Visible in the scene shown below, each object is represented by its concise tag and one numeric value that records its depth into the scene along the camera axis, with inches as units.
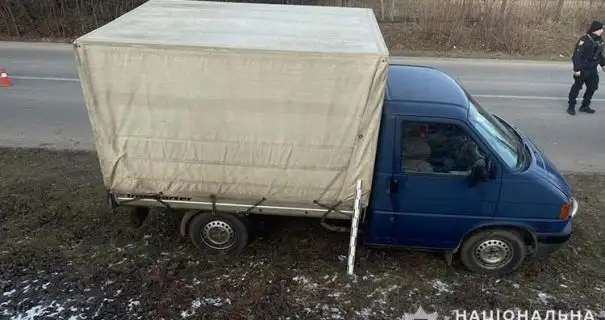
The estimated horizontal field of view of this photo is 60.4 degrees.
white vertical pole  193.2
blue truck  180.5
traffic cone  456.1
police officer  395.2
